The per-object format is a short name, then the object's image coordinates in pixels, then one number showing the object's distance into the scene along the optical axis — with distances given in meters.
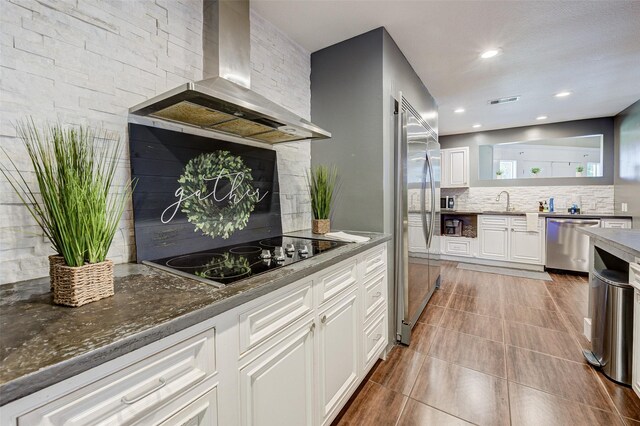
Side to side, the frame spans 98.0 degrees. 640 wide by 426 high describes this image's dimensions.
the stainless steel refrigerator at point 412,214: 2.21
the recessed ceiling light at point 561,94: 3.54
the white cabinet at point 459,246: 5.07
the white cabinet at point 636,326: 1.51
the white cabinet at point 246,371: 0.59
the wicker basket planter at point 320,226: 2.12
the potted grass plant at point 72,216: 0.79
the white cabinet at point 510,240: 4.54
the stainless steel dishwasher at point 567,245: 4.21
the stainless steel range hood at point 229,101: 1.22
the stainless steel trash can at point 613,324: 1.74
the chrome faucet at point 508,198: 5.30
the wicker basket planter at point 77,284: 0.78
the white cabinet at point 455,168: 5.48
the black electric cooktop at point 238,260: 1.06
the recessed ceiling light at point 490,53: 2.52
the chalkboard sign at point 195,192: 1.33
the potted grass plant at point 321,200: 2.14
